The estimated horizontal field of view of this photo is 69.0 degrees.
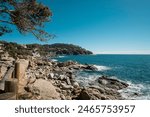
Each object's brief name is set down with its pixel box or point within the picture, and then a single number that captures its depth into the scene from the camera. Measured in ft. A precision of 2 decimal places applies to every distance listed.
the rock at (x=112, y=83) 47.73
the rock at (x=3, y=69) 21.40
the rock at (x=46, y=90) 20.74
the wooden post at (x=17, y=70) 13.45
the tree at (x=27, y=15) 21.19
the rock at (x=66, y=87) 32.03
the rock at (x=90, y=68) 89.45
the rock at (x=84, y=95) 25.18
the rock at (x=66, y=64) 92.30
